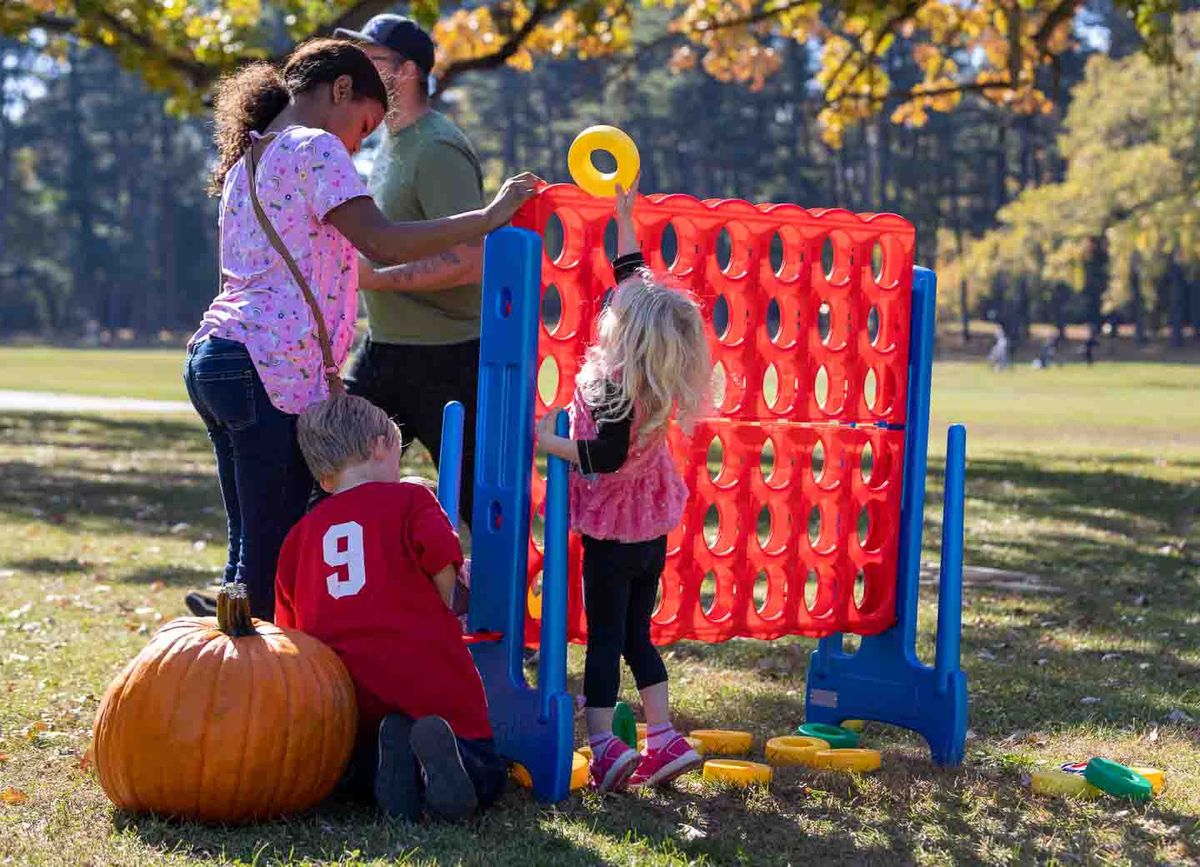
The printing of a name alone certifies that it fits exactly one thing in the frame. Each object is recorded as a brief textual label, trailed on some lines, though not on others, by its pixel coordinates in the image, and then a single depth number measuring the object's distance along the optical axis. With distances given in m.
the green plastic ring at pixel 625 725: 9.61
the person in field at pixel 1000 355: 106.01
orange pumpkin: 7.95
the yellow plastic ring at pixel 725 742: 10.01
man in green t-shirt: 10.87
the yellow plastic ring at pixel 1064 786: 9.04
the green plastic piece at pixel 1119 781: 8.95
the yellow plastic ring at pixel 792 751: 9.68
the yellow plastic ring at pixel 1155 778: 9.14
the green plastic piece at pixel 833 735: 10.17
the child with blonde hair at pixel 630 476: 8.75
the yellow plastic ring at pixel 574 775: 8.99
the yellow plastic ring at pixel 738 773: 9.16
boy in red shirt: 8.51
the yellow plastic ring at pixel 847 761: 9.55
